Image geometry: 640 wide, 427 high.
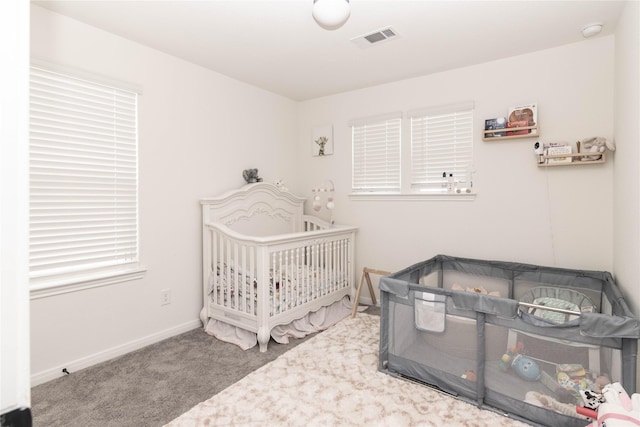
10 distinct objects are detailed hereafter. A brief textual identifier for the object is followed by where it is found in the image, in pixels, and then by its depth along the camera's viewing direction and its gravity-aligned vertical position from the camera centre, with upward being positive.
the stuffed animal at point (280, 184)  3.55 +0.29
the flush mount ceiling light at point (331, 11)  1.68 +1.01
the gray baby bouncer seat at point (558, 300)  2.17 -0.60
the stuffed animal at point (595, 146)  2.29 +0.46
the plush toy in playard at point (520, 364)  1.67 -0.76
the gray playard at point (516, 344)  1.53 -0.67
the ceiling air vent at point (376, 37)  2.28 +1.22
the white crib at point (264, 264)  2.48 -0.44
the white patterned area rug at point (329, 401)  1.68 -1.02
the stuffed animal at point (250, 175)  3.26 +0.35
